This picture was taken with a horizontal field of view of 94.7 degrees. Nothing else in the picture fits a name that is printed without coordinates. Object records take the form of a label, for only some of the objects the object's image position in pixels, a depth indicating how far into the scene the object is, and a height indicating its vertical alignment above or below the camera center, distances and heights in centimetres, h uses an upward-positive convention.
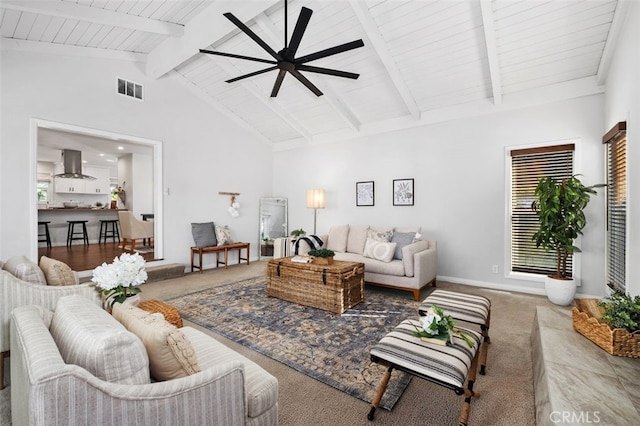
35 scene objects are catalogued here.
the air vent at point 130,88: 475 +200
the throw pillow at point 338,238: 515 -51
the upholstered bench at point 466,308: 222 -79
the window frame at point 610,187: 274 +24
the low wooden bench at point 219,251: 548 -80
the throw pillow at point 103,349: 93 -46
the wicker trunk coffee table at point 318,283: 336 -90
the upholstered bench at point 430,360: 148 -80
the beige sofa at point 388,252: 389 -65
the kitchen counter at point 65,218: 724 -23
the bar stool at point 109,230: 826 -59
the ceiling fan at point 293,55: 254 +146
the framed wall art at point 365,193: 564 +32
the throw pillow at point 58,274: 230 -51
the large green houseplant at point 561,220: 352 -12
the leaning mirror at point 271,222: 688 -29
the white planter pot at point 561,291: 353 -98
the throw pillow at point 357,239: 498 -50
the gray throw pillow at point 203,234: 557 -48
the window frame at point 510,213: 390 -3
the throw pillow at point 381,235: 457 -40
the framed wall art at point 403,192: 518 +32
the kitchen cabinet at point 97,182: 927 +90
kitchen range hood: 746 +118
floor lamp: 592 +22
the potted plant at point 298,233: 618 -49
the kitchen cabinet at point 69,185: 862 +72
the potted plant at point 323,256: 374 -59
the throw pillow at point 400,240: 444 -46
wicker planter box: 167 -75
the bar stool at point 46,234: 689 -59
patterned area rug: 210 -118
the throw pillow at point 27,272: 218 -47
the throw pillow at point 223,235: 588 -52
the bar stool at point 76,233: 746 -61
